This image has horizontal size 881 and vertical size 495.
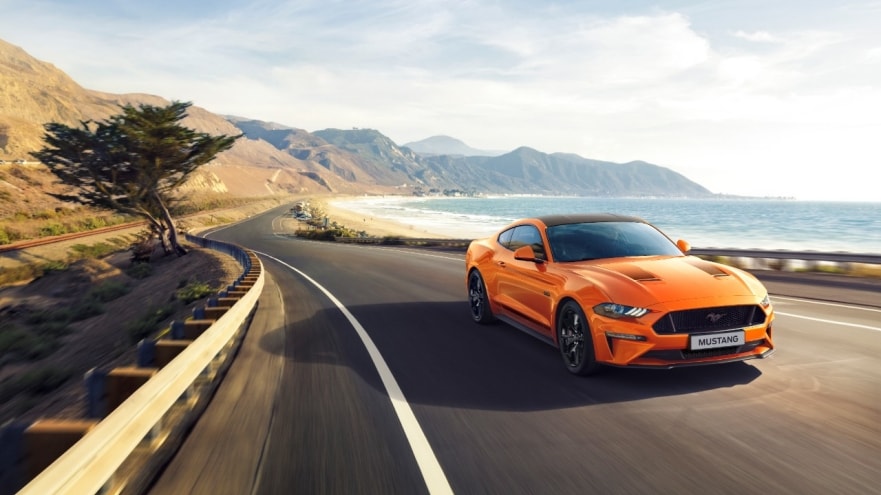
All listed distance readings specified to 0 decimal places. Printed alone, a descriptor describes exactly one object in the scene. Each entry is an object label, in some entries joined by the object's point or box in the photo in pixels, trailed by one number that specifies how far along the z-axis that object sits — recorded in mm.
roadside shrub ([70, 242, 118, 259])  37375
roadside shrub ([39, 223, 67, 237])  48088
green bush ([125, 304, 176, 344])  12023
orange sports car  5207
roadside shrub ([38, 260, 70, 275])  29303
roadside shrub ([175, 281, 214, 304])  13942
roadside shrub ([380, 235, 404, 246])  35394
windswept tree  30328
